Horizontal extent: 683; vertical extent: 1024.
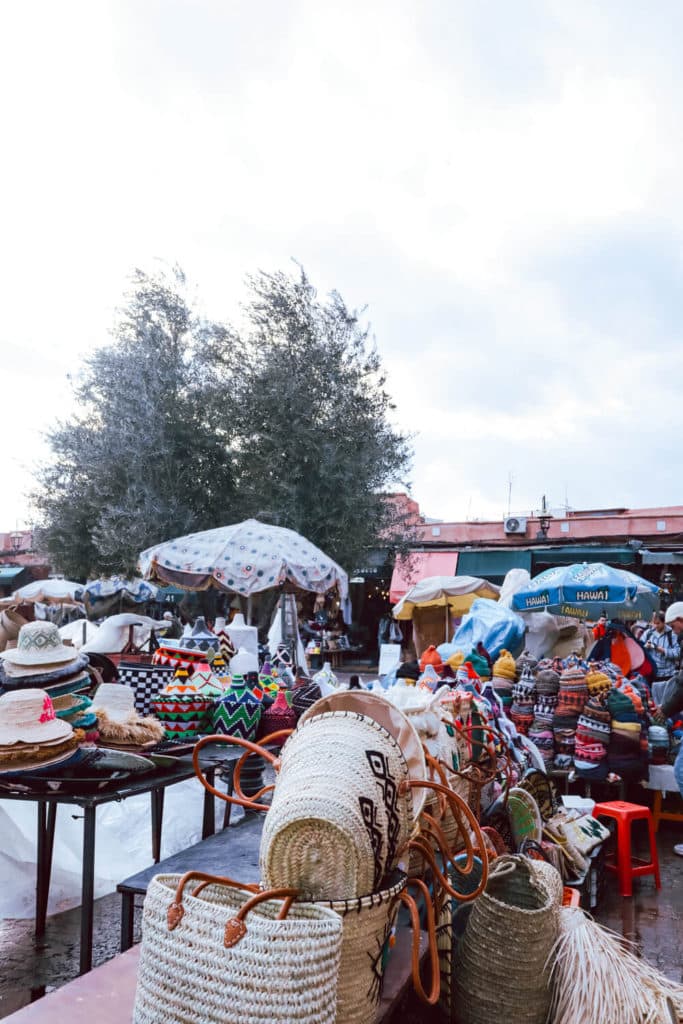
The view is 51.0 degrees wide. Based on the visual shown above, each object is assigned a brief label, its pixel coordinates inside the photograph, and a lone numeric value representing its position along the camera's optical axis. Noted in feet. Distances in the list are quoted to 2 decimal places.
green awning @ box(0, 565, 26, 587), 80.48
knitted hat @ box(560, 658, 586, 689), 16.74
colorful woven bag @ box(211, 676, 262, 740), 11.84
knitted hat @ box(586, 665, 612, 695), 16.55
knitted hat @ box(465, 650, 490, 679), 17.66
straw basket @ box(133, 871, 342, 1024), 4.00
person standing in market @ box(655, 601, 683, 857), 17.26
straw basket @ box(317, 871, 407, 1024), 4.70
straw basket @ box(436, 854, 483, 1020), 6.68
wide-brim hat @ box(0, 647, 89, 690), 10.12
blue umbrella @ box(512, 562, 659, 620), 25.48
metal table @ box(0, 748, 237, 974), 8.35
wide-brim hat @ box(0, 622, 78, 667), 10.43
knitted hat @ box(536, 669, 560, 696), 17.48
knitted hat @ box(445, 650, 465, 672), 18.29
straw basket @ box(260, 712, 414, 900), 4.58
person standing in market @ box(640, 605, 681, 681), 28.12
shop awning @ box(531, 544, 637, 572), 46.92
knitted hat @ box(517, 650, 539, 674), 19.29
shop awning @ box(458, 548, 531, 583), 57.06
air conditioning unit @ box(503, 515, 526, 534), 61.57
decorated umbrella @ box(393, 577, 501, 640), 40.04
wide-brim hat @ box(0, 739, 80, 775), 8.58
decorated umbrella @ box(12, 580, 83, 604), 42.16
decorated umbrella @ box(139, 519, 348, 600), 21.07
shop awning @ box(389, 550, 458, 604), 57.82
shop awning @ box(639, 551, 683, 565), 47.98
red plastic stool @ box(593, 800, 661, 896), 14.83
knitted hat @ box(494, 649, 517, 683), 18.95
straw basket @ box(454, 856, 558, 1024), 6.83
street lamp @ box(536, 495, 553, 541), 60.59
